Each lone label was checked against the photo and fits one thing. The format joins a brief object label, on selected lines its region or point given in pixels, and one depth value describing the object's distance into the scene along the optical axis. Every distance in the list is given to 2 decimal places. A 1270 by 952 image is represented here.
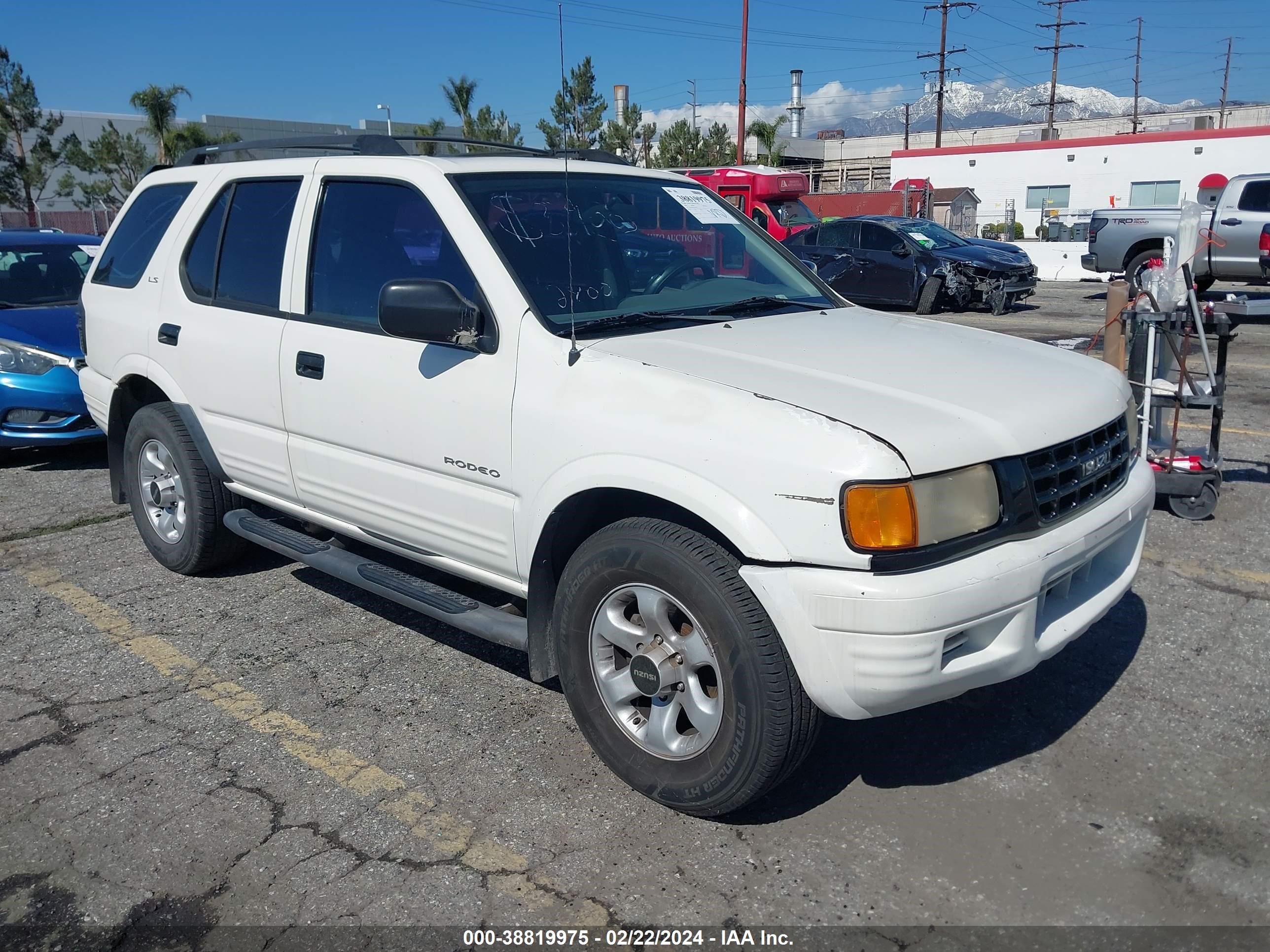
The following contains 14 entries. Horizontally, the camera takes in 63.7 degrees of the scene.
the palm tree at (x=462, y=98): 44.72
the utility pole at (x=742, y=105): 26.53
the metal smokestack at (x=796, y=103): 67.03
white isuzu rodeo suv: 2.60
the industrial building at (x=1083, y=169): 36.06
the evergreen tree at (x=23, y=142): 36.22
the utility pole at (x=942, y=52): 55.66
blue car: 6.98
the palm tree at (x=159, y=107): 43.31
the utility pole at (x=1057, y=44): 67.94
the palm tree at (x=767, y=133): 46.75
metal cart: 5.31
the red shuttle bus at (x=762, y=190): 18.47
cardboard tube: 5.77
